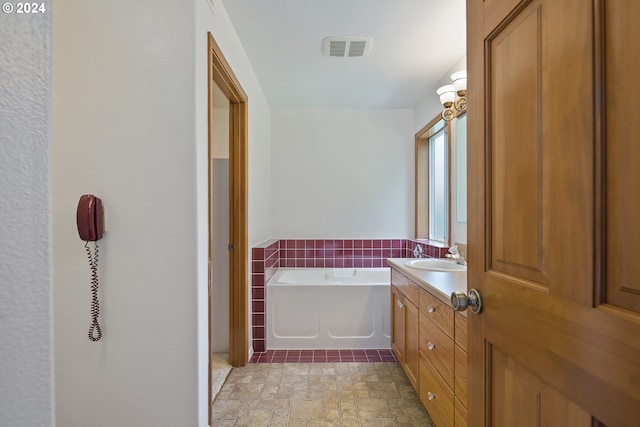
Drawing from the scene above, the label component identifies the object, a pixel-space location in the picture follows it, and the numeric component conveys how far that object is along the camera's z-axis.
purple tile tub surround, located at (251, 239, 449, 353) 3.65
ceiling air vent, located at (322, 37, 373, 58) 2.21
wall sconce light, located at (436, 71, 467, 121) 2.13
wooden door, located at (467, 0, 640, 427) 0.48
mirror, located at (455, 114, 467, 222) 2.70
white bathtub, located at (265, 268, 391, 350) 2.84
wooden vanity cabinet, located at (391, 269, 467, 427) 1.38
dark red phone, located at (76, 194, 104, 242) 1.39
